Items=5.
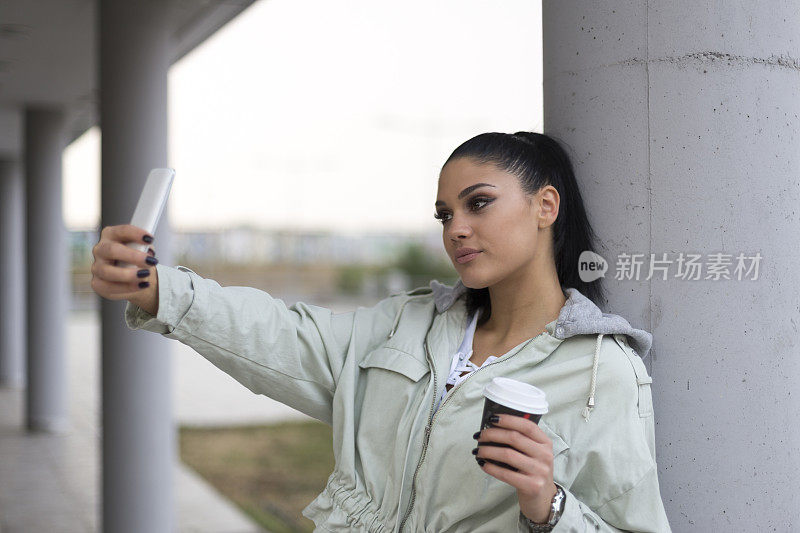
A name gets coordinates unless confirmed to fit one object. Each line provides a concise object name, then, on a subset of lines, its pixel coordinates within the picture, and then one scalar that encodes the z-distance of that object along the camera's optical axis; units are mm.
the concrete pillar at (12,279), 11812
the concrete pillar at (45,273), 8844
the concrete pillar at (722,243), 1778
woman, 1601
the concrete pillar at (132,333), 4828
